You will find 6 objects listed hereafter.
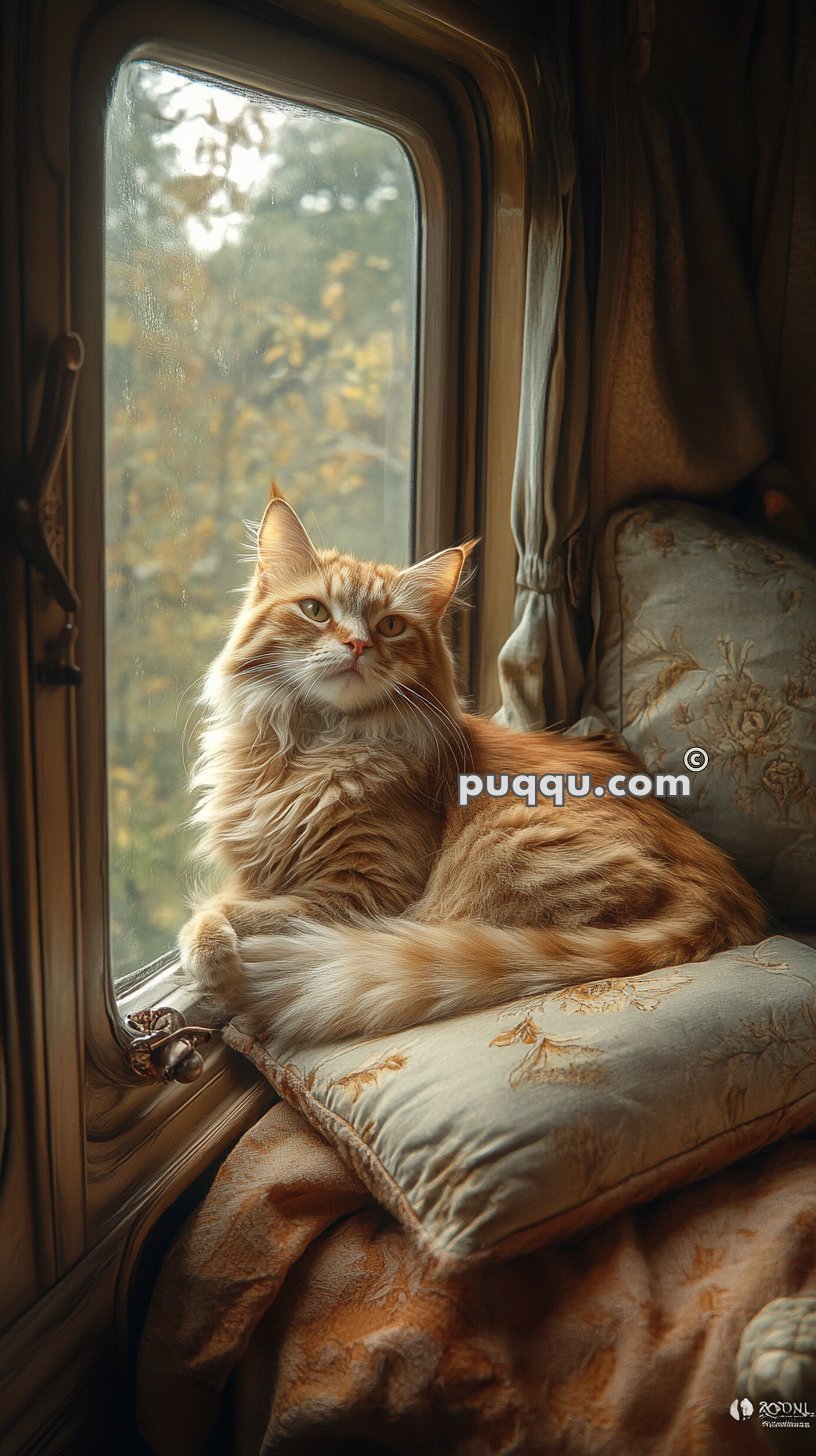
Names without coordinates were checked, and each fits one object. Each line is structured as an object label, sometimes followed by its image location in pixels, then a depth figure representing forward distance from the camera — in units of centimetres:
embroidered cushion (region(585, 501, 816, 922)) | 131
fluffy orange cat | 108
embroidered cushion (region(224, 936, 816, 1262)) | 81
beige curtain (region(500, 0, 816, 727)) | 144
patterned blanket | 75
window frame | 86
